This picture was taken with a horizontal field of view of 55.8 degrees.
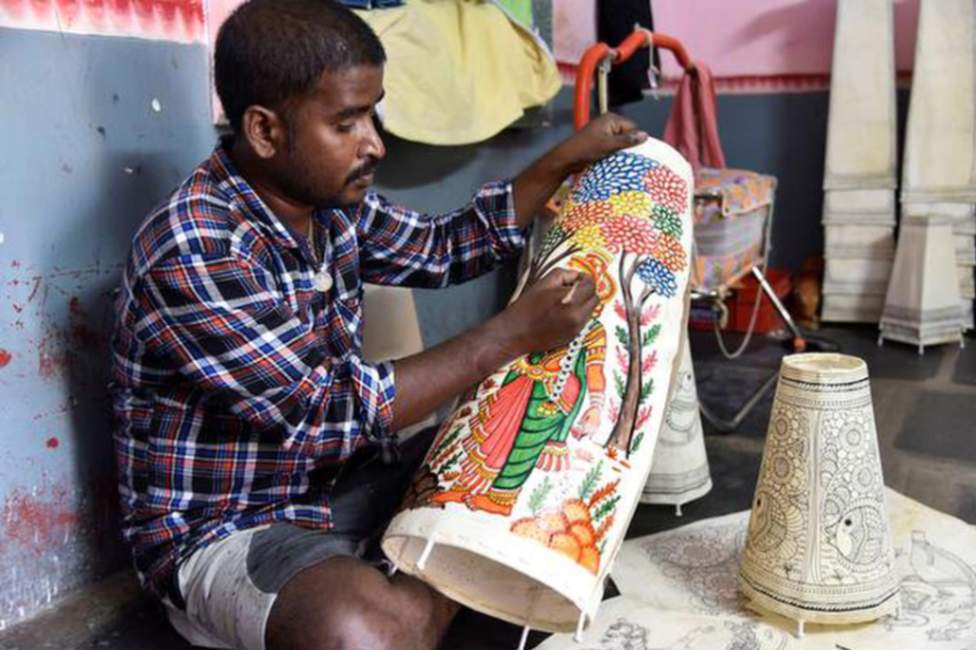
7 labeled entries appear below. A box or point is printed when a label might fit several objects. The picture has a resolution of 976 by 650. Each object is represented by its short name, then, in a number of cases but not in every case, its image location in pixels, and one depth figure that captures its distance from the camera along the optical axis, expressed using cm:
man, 107
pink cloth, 253
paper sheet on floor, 130
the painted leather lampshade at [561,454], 103
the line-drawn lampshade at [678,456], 175
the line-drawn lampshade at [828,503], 126
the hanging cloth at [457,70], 185
